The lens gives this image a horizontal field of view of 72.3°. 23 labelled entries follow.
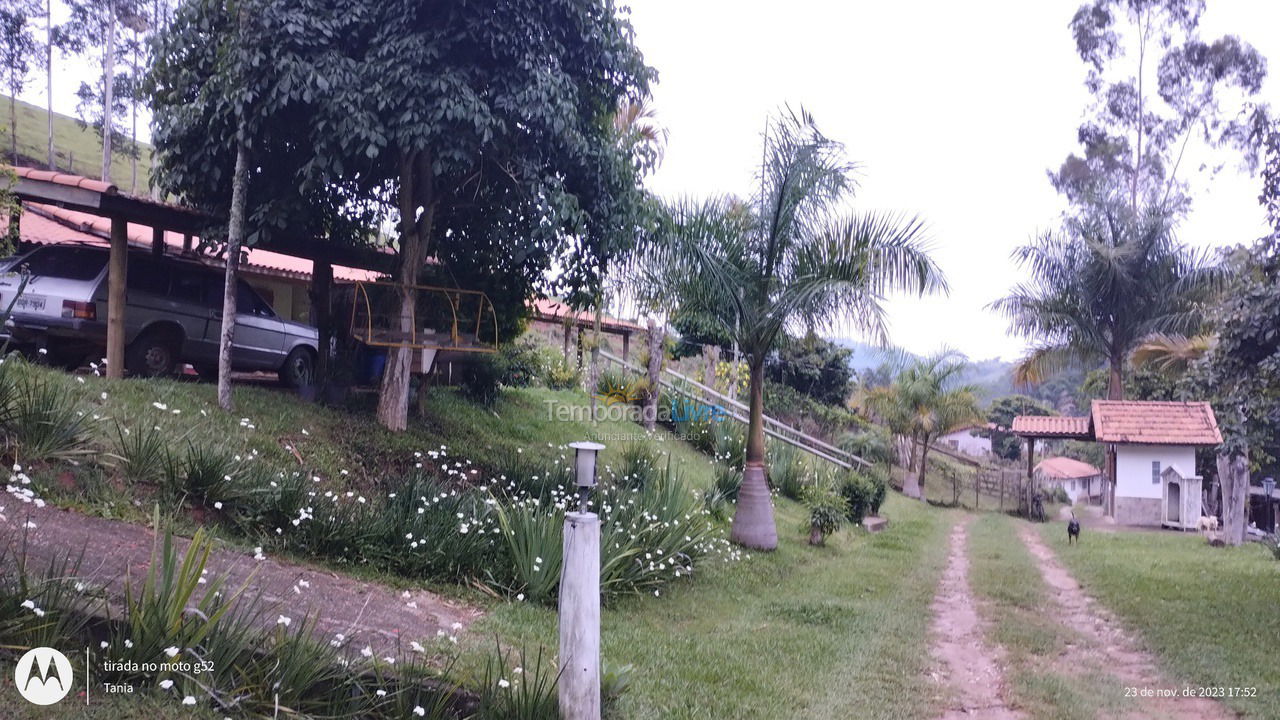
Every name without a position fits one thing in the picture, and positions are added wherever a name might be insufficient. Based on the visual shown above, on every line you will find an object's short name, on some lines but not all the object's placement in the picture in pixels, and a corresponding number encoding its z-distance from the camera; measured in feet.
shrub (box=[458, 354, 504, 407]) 47.09
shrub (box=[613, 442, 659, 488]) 34.01
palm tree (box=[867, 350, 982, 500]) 85.66
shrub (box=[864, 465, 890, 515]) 53.36
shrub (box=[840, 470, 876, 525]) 48.37
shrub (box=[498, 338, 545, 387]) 49.60
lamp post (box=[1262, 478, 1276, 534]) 54.95
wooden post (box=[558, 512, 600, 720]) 14.70
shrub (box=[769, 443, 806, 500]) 52.80
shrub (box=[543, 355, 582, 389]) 64.08
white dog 57.57
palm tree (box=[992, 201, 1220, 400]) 71.20
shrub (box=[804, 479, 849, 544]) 40.55
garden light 15.67
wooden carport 29.50
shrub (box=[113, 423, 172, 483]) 22.12
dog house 62.80
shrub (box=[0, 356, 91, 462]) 20.92
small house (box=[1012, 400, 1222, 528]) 64.34
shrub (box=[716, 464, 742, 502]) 43.34
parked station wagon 31.19
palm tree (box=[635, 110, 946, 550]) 36.01
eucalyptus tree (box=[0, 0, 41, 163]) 77.51
